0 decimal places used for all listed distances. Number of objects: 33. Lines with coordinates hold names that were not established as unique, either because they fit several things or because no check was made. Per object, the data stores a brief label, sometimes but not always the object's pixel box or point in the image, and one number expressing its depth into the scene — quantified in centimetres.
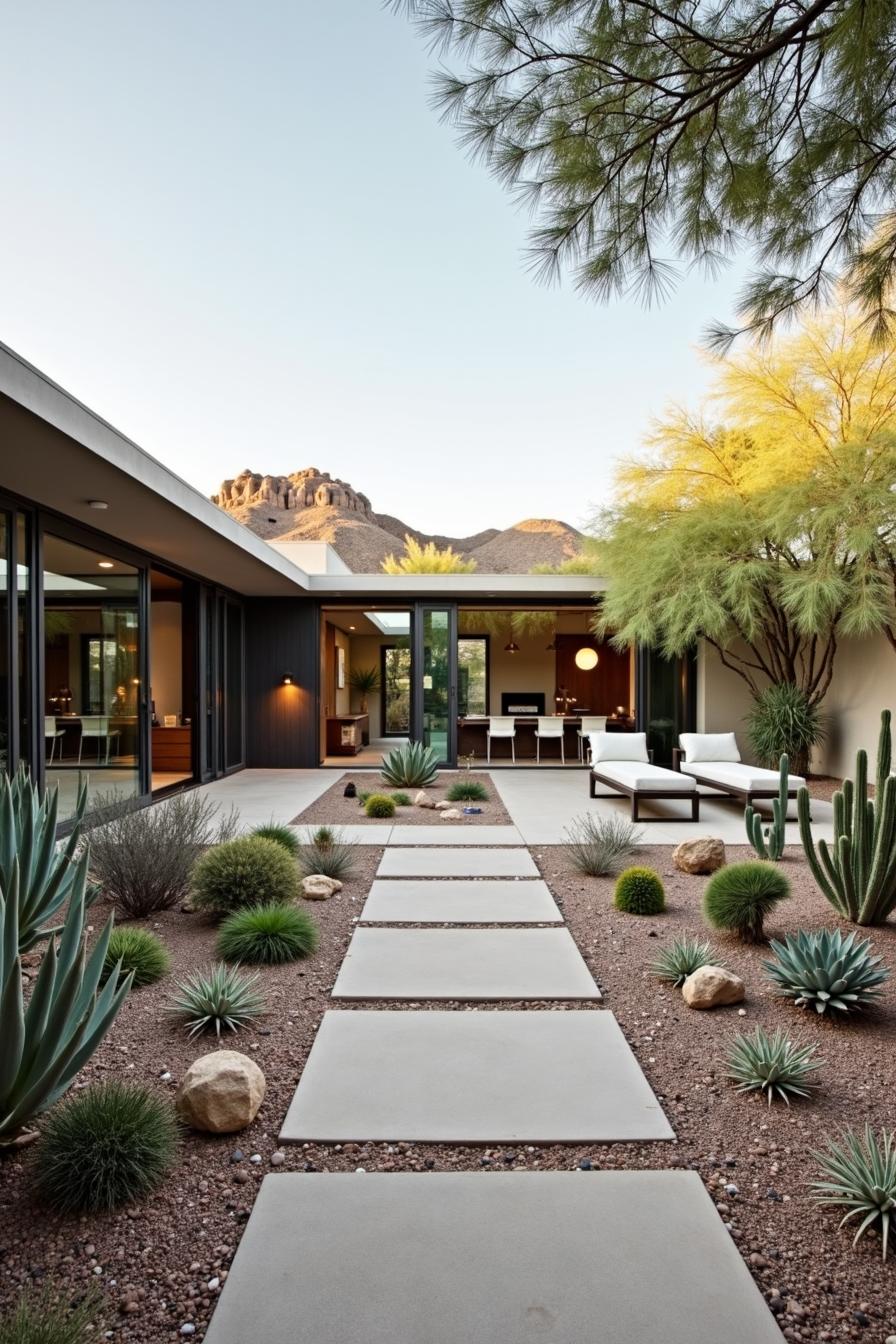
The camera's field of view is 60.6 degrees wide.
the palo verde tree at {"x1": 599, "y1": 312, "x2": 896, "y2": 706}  920
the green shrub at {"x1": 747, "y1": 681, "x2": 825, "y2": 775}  1090
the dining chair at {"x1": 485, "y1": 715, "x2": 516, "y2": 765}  1334
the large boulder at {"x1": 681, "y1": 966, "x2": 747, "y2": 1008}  308
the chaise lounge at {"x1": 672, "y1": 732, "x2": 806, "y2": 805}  775
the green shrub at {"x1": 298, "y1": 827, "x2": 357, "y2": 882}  519
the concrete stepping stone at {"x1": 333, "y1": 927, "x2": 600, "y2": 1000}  327
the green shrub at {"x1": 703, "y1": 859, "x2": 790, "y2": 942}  388
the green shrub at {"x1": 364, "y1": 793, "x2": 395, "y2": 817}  767
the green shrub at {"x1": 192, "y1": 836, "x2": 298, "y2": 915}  421
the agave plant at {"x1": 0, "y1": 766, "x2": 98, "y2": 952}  277
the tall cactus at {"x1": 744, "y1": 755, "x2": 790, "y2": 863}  504
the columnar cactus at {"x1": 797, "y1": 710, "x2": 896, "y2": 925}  382
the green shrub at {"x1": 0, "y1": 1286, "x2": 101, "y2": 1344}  133
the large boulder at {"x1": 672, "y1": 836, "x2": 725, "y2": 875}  552
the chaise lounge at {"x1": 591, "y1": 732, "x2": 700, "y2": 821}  786
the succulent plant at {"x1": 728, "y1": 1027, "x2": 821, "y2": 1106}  242
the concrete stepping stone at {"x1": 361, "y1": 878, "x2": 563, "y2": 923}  434
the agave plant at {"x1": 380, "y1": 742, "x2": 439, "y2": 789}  973
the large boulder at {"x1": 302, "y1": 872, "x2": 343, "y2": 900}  471
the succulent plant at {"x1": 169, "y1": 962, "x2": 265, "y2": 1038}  287
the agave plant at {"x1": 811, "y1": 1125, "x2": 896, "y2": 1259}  179
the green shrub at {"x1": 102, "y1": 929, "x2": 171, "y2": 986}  332
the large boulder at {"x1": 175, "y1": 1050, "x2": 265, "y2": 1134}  218
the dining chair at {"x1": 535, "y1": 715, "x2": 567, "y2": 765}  1329
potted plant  1809
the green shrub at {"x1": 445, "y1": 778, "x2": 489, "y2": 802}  884
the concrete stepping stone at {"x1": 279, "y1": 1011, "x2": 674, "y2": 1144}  220
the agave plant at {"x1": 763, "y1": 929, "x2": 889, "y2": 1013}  302
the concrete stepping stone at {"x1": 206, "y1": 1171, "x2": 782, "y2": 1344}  149
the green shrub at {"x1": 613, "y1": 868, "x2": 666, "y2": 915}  444
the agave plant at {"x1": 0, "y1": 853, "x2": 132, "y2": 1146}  174
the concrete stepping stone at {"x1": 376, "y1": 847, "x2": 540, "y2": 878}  537
